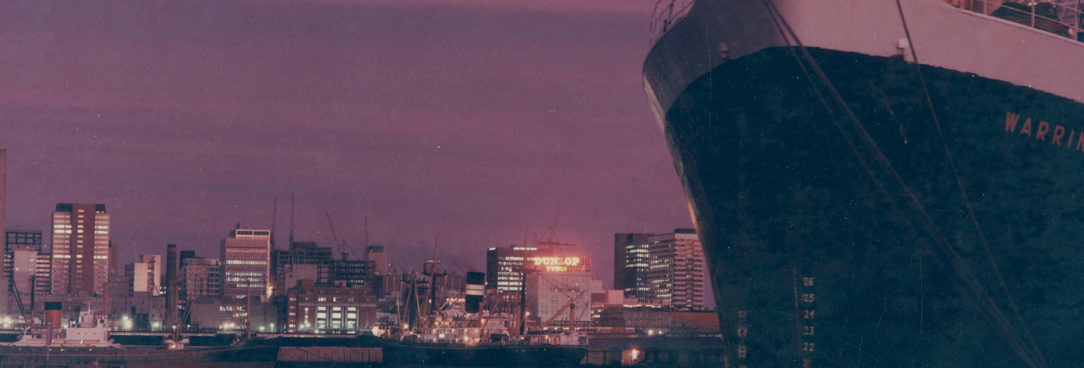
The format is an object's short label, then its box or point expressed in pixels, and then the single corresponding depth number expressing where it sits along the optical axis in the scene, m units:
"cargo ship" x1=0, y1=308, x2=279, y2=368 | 93.75
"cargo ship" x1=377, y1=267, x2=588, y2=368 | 96.25
